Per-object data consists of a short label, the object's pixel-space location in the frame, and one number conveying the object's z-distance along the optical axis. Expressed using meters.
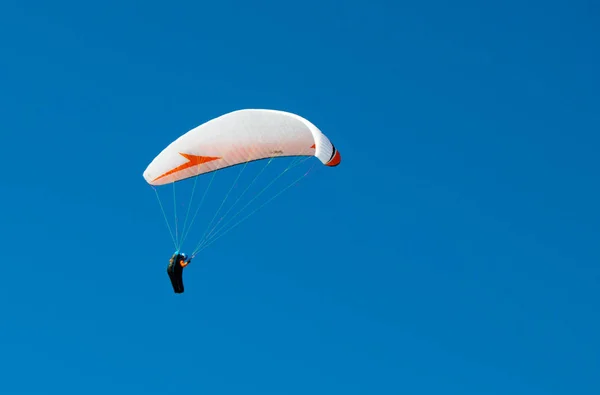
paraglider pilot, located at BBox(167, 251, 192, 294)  45.31
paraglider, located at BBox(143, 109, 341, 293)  45.56
